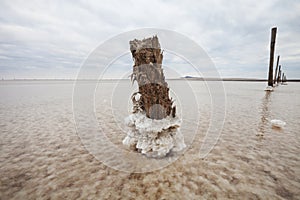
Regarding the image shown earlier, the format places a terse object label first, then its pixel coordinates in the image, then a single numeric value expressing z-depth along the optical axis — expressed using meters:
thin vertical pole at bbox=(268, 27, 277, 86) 14.62
